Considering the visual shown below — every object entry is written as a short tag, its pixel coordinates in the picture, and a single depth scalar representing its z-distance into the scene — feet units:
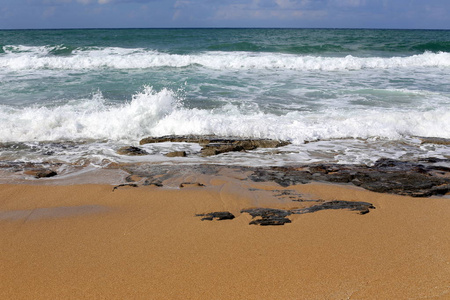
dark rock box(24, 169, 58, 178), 16.03
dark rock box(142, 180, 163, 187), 14.90
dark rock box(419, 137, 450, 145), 22.52
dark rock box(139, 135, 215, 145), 22.33
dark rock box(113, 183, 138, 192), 14.58
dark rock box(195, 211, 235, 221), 11.77
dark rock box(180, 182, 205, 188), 14.82
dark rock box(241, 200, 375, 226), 11.49
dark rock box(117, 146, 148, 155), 20.07
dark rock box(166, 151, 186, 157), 19.69
